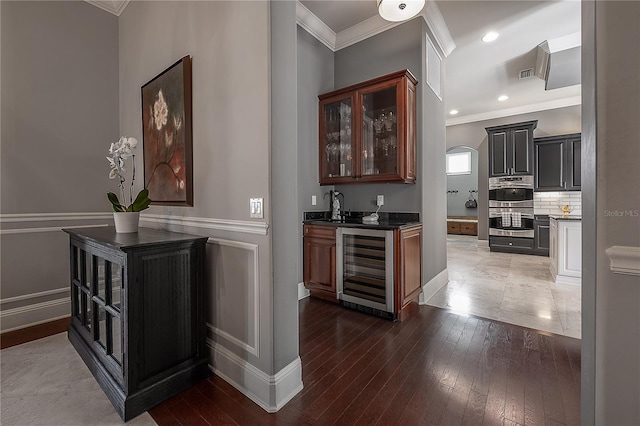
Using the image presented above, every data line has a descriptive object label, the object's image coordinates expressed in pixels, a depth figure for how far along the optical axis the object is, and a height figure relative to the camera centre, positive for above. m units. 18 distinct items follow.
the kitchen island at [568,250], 3.79 -0.57
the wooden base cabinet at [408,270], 2.69 -0.61
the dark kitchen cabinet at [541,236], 5.89 -0.56
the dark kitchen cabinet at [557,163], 5.84 +1.02
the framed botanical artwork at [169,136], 2.10 +0.64
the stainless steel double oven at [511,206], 6.09 +0.09
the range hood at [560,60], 3.97 +2.30
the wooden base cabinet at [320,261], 3.10 -0.58
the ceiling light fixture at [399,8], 2.39 +1.80
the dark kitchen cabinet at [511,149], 6.05 +1.38
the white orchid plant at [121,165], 2.11 +0.37
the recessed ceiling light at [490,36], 3.79 +2.43
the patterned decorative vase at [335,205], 3.70 +0.08
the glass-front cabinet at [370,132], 3.03 +0.95
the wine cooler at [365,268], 2.73 -0.61
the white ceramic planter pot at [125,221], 2.06 -0.06
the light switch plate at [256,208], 1.59 +0.02
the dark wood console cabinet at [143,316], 1.52 -0.63
